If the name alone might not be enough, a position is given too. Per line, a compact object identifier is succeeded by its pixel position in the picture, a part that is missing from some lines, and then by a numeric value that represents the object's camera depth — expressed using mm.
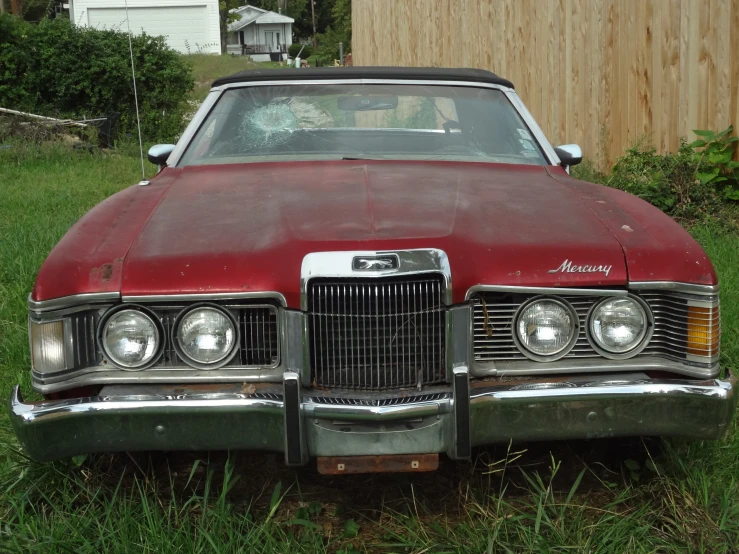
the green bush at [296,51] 63094
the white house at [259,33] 73375
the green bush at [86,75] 14570
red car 2512
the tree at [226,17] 57500
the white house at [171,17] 36750
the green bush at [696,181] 6195
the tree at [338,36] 46688
